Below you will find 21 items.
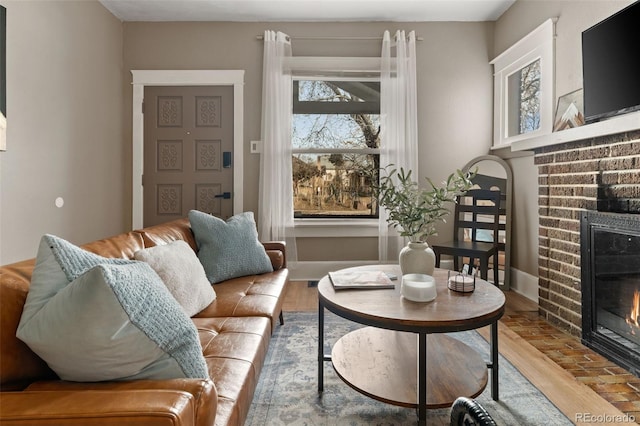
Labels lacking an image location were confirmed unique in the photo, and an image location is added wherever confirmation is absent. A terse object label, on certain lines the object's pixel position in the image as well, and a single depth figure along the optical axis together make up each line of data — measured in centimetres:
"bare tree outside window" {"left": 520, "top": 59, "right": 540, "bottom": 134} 318
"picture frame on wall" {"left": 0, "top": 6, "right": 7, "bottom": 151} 229
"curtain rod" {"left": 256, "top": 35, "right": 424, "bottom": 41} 377
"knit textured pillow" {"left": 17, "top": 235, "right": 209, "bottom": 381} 86
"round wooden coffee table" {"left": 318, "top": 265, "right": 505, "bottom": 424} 136
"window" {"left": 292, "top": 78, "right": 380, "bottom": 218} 387
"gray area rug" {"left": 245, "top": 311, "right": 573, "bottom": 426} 154
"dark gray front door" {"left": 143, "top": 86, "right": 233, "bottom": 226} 382
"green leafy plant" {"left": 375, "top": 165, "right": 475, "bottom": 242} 178
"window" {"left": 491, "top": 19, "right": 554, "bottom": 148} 291
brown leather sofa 73
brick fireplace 207
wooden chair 320
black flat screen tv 196
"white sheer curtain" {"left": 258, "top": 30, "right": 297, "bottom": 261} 368
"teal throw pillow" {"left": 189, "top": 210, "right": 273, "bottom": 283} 225
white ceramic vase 184
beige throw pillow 159
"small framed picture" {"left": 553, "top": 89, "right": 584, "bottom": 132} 253
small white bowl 154
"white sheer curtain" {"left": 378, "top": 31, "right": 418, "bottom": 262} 368
